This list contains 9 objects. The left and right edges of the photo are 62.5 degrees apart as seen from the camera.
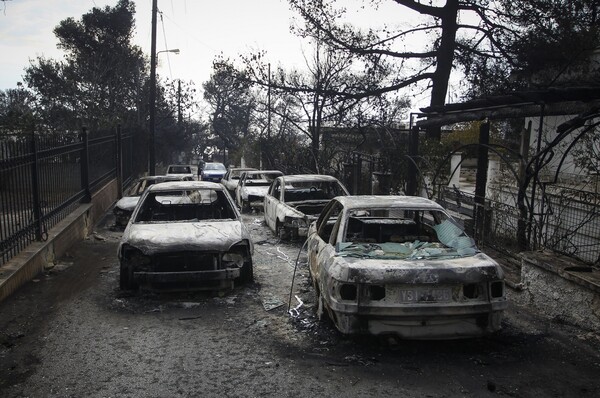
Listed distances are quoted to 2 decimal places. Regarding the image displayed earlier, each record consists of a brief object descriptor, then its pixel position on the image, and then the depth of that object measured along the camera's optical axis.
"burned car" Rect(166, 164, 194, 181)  24.61
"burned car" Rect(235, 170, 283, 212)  15.98
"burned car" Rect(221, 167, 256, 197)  20.34
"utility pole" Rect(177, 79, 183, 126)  37.31
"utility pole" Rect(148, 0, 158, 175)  22.53
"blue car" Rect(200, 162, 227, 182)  32.16
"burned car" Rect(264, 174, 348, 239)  10.33
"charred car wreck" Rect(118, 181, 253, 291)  6.23
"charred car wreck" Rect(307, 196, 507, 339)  4.43
